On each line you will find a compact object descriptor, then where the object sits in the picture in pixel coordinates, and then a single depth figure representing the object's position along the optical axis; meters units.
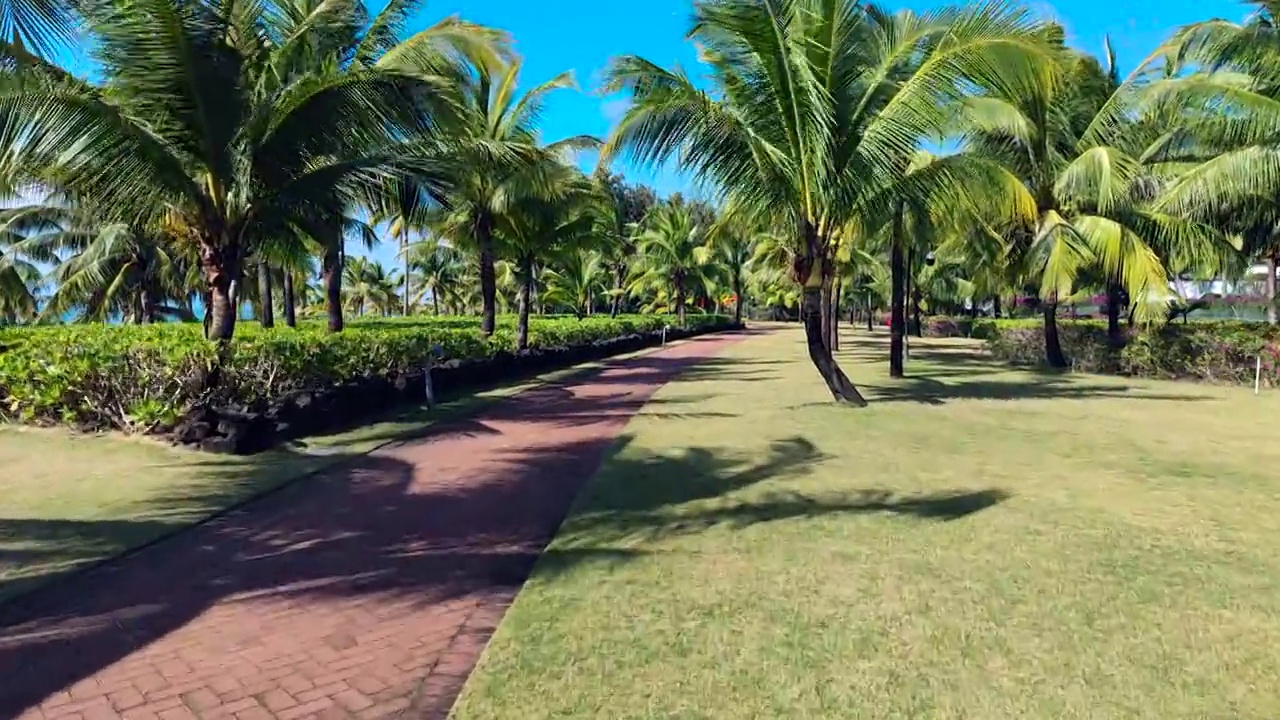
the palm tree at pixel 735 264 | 44.73
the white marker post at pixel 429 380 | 12.77
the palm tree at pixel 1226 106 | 14.59
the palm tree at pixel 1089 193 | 17.14
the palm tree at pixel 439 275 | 57.86
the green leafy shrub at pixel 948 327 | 48.12
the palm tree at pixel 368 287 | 68.69
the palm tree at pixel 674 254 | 42.94
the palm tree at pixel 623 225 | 26.83
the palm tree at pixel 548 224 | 20.03
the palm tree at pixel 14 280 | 25.38
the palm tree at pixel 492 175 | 17.52
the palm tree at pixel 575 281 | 41.47
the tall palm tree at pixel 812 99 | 11.17
